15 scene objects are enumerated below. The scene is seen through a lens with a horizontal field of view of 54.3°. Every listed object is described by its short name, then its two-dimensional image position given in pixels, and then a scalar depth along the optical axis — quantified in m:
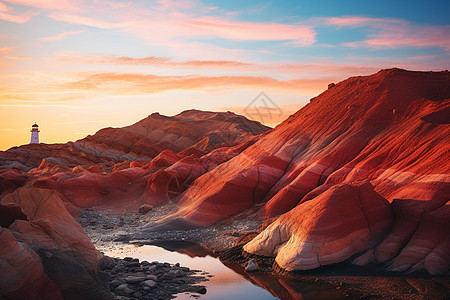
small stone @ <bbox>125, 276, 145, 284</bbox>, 19.86
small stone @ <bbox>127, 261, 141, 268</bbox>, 23.00
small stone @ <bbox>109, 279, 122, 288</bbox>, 19.22
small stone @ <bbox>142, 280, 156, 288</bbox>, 19.76
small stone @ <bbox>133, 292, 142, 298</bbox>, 18.48
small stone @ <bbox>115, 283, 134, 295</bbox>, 18.59
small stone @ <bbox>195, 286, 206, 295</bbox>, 19.86
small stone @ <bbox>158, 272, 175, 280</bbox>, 21.34
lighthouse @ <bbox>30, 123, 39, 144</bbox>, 107.00
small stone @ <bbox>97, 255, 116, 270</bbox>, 21.82
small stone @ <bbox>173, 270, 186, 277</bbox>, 21.98
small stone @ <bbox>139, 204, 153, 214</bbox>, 40.78
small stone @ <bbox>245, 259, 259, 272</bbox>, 22.97
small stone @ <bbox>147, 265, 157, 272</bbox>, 22.52
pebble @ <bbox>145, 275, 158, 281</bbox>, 20.62
